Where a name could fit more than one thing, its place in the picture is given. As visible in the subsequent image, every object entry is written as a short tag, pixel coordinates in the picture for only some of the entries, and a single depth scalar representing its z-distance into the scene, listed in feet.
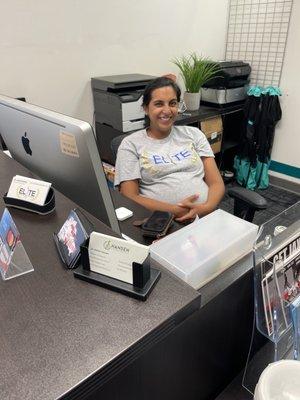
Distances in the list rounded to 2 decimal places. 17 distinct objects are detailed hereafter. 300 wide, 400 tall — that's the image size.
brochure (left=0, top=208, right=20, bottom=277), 1.93
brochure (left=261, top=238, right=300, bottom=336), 2.26
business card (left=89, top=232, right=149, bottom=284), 1.81
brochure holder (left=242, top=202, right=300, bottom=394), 2.23
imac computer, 2.15
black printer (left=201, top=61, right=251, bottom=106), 9.49
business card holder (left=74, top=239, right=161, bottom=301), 1.77
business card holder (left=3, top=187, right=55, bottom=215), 2.63
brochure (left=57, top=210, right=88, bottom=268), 1.99
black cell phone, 3.15
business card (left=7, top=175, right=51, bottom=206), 2.62
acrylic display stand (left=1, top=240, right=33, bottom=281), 1.94
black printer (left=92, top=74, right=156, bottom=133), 7.34
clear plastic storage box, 2.33
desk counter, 1.37
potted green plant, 9.09
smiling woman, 5.11
